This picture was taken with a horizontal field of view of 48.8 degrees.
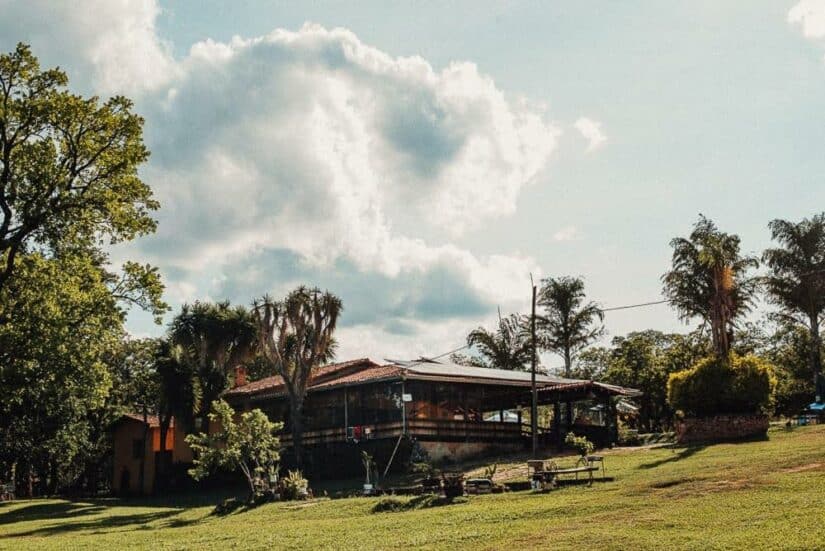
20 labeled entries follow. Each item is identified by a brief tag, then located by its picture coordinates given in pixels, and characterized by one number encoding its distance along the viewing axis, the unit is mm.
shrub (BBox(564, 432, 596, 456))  30578
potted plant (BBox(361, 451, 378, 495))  34719
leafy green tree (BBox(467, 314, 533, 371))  73062
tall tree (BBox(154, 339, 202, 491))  52250
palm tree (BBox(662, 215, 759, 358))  55000
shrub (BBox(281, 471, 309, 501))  37188
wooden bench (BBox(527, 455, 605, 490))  28625
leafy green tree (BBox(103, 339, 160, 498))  62906
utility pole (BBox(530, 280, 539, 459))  39125
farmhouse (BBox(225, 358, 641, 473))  45031
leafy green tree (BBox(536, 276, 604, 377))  71062
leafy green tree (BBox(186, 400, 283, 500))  37562
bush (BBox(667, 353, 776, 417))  37750
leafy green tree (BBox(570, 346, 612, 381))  80250
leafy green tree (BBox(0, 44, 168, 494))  27781
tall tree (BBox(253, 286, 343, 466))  45750
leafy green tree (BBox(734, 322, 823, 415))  55875
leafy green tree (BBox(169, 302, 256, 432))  54281
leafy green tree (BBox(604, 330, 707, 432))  57250
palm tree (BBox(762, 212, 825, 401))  57188
